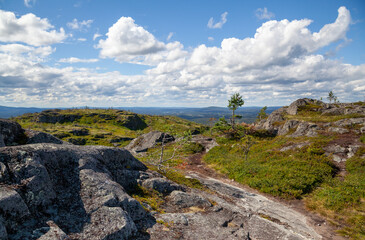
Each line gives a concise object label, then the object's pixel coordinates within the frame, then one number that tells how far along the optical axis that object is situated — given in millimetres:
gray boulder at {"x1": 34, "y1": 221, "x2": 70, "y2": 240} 7023
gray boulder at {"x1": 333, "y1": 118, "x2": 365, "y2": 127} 45047
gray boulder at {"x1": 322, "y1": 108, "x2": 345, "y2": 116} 68756
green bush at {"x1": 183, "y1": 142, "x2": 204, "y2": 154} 54138
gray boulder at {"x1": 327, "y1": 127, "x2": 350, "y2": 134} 42494
